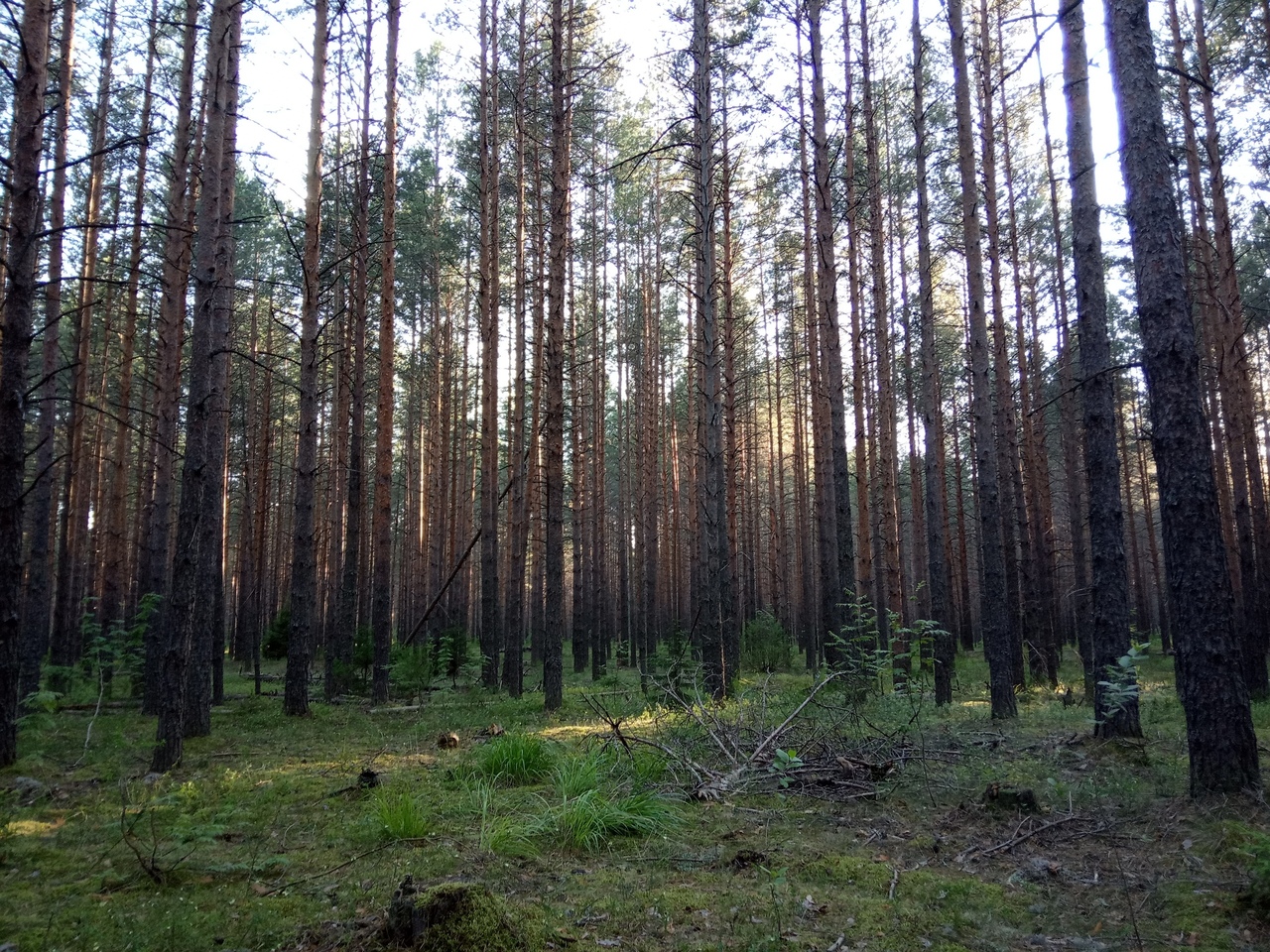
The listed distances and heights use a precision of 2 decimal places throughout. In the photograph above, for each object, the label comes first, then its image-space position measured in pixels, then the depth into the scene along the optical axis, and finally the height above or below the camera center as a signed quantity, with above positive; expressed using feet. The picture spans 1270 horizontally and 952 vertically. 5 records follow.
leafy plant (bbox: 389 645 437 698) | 43.37 -5.66
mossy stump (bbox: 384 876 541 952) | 9.25 -4.58
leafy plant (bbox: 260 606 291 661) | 72.49 -5.88
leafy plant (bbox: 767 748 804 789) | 15.38 -4.79
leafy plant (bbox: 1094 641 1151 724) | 14.93 -2.67
